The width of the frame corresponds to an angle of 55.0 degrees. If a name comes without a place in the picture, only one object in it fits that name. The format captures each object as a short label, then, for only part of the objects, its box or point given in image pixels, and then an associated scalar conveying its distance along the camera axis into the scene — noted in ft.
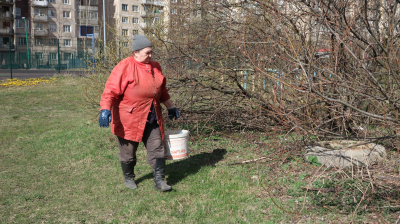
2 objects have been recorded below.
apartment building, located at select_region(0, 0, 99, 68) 185.47
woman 14.19
